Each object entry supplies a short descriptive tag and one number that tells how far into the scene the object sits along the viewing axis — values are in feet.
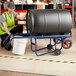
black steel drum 11.81
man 13.56
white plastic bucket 12.43
